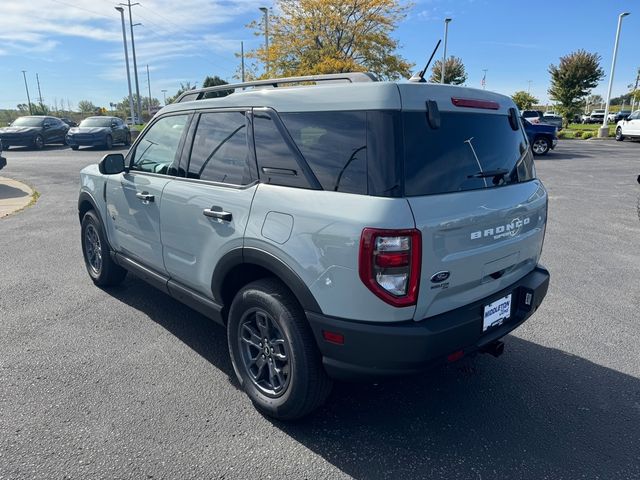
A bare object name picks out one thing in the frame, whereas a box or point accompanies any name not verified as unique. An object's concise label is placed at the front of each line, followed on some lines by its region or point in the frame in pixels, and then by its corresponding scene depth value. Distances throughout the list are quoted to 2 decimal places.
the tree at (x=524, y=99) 48.54
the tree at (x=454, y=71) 44.33
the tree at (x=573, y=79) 36.53
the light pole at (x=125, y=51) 36.09
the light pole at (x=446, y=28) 35.04
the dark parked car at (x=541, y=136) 17.75
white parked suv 25.94
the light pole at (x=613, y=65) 29.69
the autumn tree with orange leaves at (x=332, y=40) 21.11
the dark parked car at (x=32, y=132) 20.94
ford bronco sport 2.14
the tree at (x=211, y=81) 48.09
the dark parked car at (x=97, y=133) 20.94
